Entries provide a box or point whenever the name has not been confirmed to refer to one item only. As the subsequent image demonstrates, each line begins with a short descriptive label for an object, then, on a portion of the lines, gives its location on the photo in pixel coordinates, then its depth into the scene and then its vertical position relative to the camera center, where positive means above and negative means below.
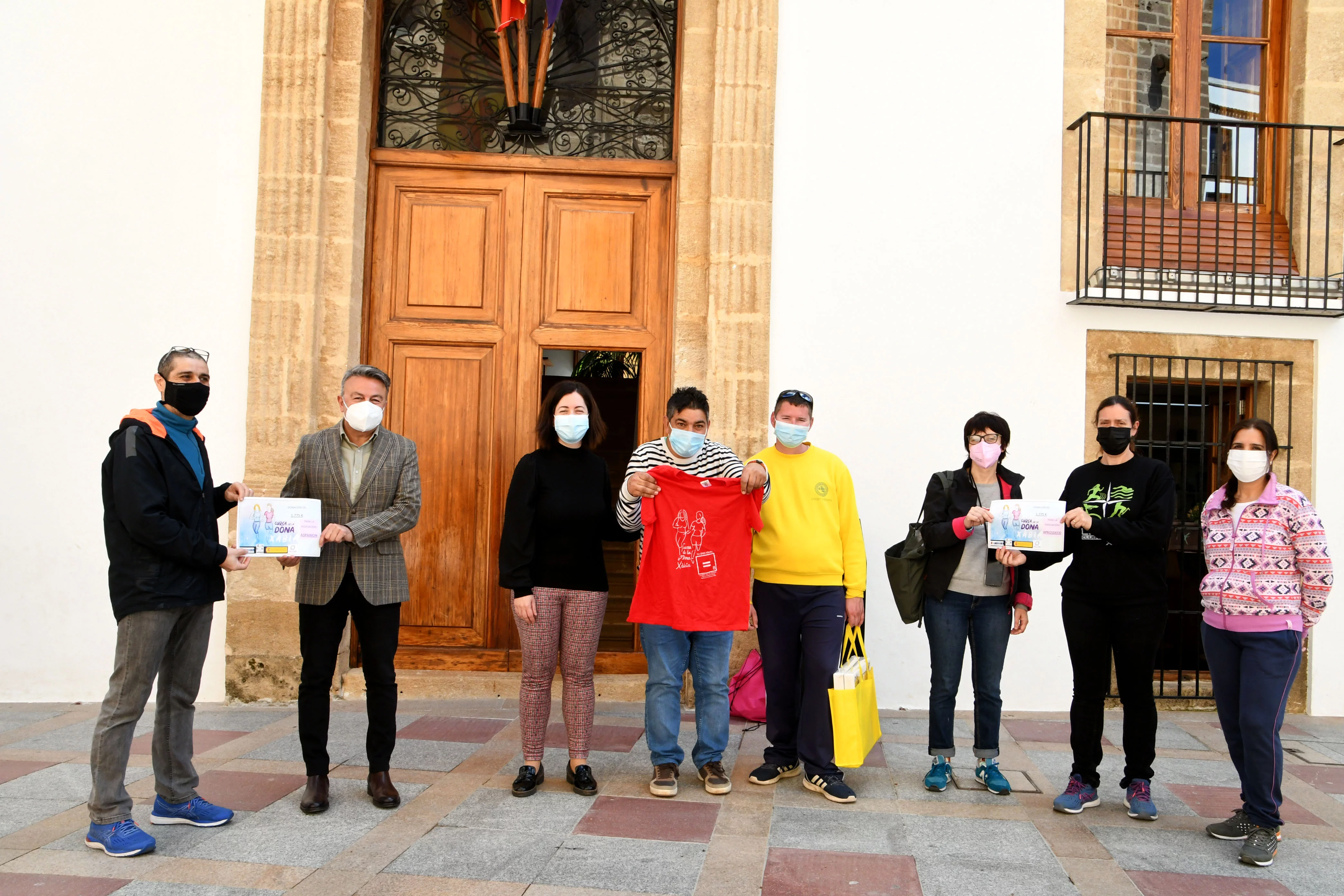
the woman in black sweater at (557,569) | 4.48 -0.43
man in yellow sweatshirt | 4.61 -0.49
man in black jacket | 3.73 -0.48
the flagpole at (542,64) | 6.61 +2.58
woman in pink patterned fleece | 3.92 -0.45
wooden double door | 6.55 +0.97
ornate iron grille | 6.85 +2.54
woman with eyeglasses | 4.61 -0.51
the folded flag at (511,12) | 6.45 +2.82
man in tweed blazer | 4.27 -0.44
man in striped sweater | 4.51 -0.81
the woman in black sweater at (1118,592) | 4.30 -0.45
